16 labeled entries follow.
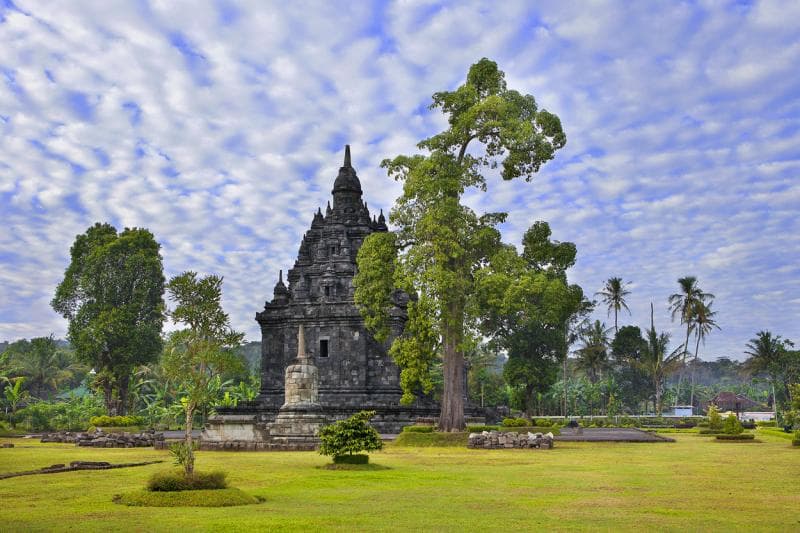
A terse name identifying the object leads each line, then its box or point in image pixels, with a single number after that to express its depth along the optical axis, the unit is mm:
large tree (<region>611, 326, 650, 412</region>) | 76062
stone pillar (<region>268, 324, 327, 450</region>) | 31172
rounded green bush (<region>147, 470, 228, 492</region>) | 13102
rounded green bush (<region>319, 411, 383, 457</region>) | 19797
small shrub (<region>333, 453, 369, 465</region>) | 19969
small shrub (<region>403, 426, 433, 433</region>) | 33281
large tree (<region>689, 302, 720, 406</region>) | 68875
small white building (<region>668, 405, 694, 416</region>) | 83750
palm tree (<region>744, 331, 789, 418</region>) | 64312
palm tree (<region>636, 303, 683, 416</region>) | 68938
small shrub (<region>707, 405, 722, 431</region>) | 40938
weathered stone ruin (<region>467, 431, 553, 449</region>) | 28578
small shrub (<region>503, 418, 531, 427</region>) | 36781
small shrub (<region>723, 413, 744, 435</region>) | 36031
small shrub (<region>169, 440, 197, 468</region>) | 13430
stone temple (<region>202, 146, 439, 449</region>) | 42688
